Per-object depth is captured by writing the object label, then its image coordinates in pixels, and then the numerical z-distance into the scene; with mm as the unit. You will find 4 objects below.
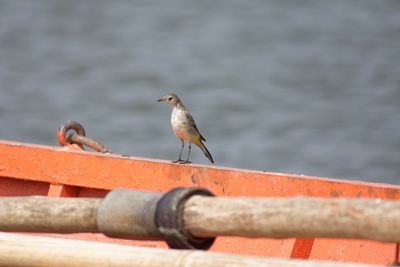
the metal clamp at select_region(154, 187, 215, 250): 8969
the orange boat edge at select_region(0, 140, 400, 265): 13148
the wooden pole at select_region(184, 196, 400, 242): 8008
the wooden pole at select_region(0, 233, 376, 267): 8484
